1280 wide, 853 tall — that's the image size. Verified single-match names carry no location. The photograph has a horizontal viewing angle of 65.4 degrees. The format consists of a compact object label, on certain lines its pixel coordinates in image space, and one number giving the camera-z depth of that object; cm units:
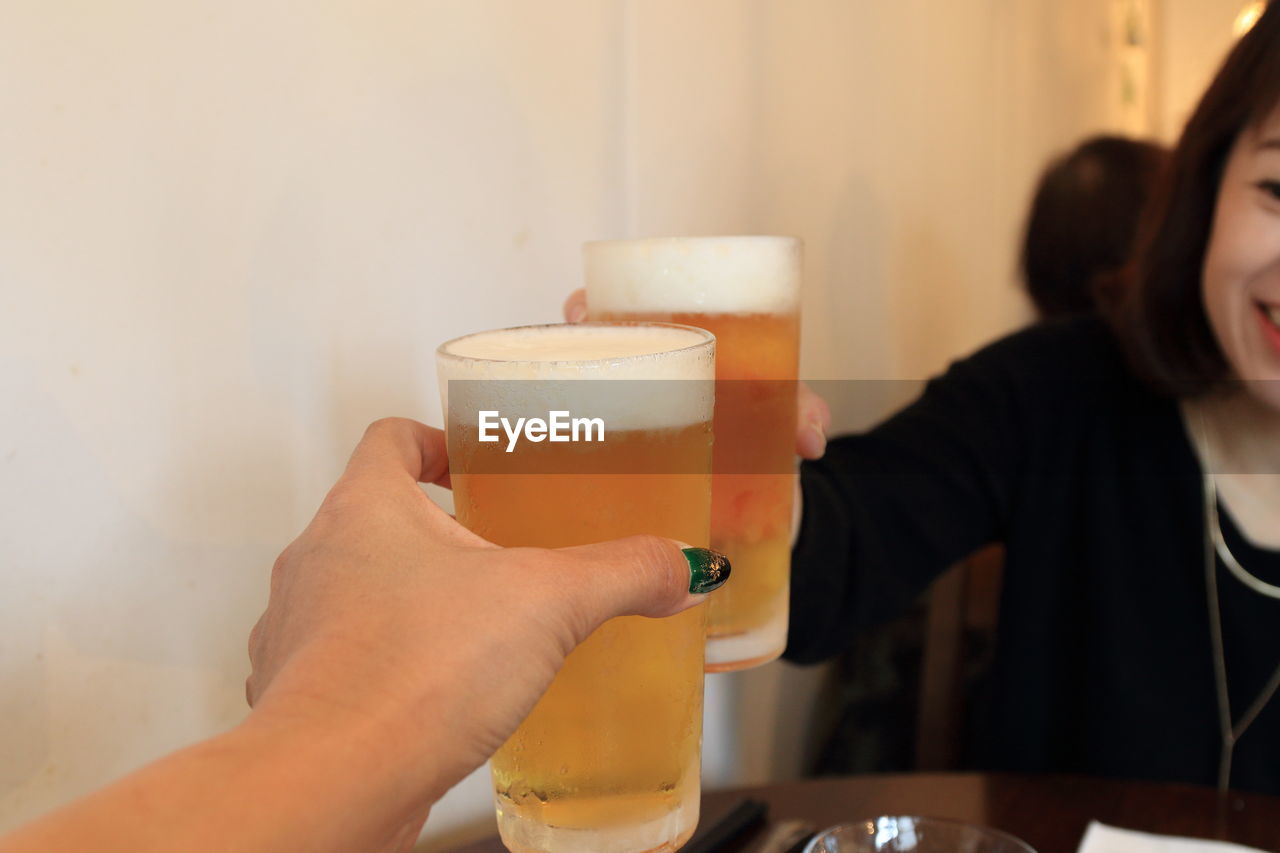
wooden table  112
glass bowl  87
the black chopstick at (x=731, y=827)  105
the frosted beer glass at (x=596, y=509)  64
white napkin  107
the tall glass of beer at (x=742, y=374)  86
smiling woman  146
